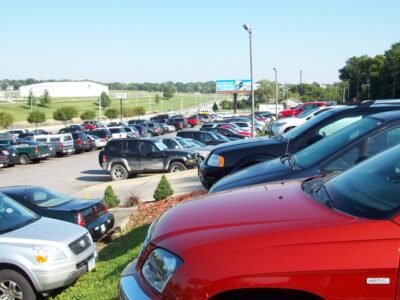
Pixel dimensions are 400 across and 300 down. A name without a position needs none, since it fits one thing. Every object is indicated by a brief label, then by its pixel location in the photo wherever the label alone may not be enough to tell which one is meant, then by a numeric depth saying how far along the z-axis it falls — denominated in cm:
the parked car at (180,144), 2220
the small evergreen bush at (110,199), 1349
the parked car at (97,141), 4169
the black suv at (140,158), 2095
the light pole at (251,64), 2787
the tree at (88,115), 10856
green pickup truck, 3250
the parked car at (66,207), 927
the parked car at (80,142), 3906
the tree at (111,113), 11550
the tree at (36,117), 8944
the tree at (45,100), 14851
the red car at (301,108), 4186
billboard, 10256
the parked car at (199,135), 2888
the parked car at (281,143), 673
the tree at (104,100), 15290
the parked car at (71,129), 5292
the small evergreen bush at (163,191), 1301
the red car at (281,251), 233
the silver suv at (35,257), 607
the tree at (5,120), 7488
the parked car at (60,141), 3625
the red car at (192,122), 6769
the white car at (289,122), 2051
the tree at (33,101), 14495
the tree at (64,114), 9700
